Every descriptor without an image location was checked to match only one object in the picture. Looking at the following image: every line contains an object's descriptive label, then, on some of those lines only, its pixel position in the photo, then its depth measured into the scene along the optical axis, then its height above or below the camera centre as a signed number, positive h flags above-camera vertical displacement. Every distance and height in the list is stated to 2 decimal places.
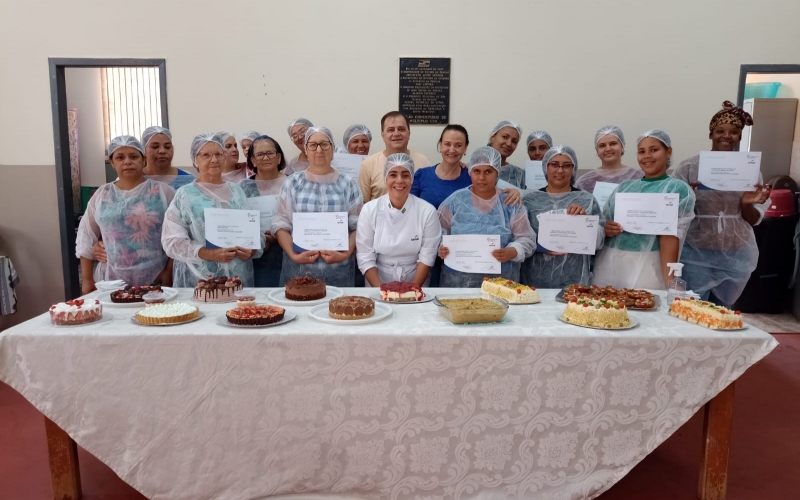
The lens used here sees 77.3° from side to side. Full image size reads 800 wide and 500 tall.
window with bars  10.15 +1.52
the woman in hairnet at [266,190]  3.83 -0.10
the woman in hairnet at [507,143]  4.45 +0.35
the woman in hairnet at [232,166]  4.50 +0.11
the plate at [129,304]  2.75 -0.70
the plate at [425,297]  2.90 -0.68
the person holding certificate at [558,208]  3.58 -0.17
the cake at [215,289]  2.85 -0.64
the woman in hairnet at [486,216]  3.42 -0.23
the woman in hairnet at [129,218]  3.40 -0.30
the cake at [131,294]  2.78 -0.67
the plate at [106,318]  2.50 -0.73
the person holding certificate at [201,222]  3.21 -0.30
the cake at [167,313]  2.41 -0.67
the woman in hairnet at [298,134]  4.61 +0.42
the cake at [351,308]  2.46 -0.63
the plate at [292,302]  2.80 -0.69
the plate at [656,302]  2.79 -0.65
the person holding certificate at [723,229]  3.82 -0.32
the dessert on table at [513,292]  2.84 -0.62
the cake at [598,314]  2.42 -0.62
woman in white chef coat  3.39 -0.35
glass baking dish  2.44 -0.63
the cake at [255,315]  2.39 -0.66
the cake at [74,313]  2.42 -0.68
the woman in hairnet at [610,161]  4.11 +0.20
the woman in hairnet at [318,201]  3.52 -0.16
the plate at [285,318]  2.43 -0.70
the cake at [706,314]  2.41 -0.62
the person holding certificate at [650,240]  3.40 -0.37
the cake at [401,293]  2.86 -0.64
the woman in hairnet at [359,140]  4.73 +0.37
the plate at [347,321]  2.43 -0.68
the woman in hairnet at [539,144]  4.87 +0.39
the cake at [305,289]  2.85 -0.63
